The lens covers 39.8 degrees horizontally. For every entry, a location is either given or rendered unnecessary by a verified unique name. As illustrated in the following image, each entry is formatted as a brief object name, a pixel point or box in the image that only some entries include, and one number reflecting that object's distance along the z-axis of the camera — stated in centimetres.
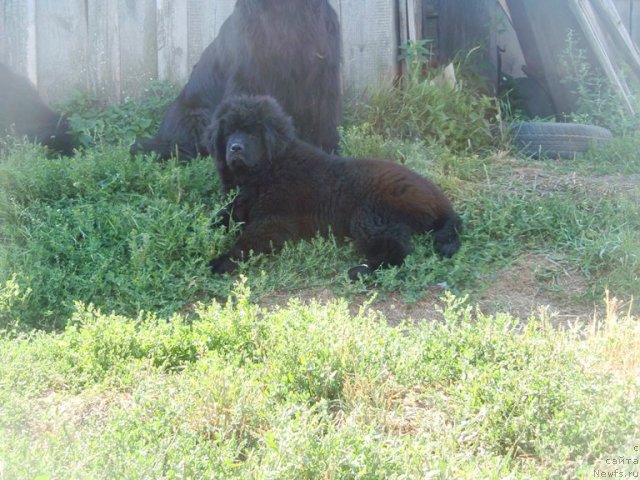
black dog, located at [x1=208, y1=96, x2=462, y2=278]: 557
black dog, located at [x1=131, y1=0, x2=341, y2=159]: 667
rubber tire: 765
